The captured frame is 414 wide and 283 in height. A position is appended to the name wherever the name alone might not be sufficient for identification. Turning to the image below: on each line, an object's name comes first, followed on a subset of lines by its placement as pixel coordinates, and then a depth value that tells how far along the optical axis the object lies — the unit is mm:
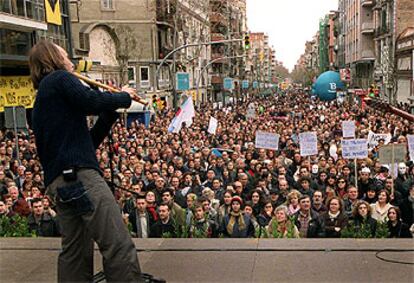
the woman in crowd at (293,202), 7588
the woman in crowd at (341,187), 9312
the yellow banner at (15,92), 20625
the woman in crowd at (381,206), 7195
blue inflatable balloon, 54594
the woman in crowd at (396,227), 6448
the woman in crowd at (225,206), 7048
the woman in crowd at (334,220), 6508
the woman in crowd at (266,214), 7336
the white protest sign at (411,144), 10906
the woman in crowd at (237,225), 6531
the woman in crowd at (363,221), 5543
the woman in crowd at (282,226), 5888
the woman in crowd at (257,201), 8023
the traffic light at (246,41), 27703
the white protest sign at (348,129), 14969
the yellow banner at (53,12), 24758
